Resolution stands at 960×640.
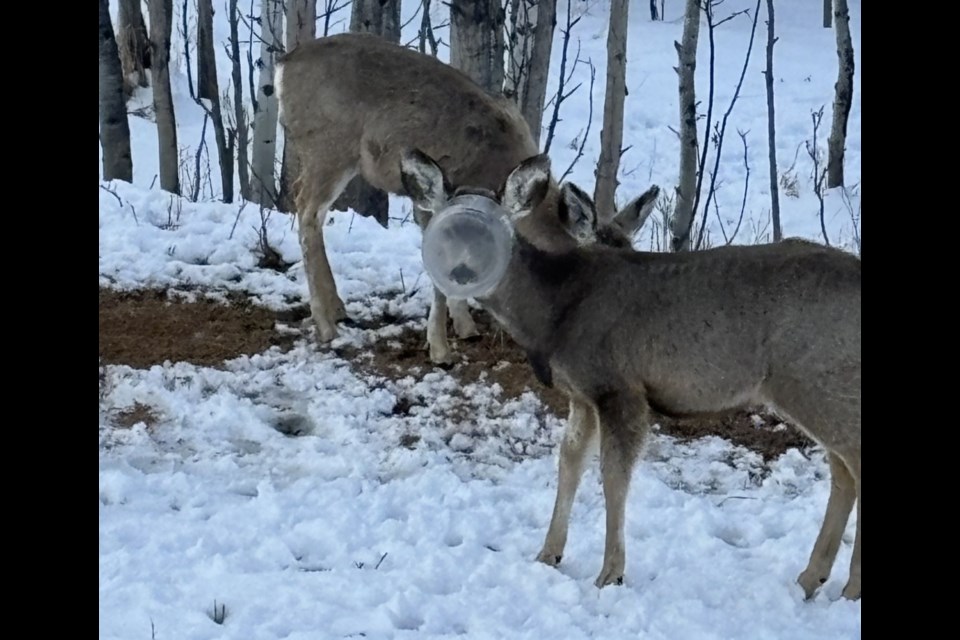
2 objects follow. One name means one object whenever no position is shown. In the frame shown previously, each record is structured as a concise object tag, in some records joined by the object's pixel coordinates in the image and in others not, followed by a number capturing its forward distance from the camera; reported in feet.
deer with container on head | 16.49
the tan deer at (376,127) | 26.55
